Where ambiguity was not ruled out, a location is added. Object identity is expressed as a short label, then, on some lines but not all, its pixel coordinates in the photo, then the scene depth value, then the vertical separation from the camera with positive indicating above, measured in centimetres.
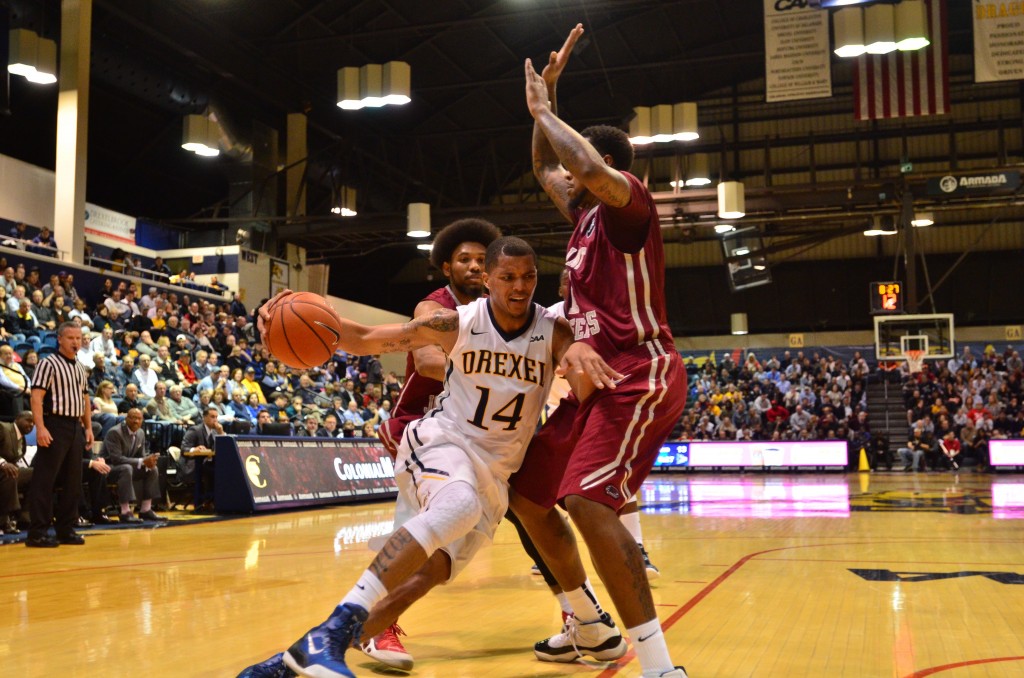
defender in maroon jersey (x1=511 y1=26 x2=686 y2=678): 312 -2
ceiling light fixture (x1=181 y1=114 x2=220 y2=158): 2092 +590
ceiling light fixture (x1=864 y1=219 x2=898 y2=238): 2456 +435
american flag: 1627 +531
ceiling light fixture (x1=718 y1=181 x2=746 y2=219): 2142 +440
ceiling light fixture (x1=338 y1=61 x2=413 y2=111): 1895 +628
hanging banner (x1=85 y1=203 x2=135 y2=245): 2202 +425
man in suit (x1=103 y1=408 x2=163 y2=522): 1036 -67
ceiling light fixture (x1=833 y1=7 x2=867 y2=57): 1463 +561
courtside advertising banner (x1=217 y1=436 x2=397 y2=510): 1170 -95
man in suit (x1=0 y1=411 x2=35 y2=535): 851 -57
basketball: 350 +25
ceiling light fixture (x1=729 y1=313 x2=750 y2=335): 3306 +250
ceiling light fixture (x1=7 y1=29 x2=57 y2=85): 1644 +609
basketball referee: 786 -26
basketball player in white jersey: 348 +5
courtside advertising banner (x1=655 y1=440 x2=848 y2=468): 2447 -154
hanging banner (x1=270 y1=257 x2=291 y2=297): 2592 +346
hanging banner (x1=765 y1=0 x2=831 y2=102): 1628 +586
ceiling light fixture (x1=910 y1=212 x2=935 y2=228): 2356 +430
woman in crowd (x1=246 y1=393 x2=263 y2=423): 1568 -7
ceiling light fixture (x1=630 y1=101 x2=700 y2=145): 2067 +592
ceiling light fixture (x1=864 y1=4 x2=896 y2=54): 1455 +560
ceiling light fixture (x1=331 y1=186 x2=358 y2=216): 2544 +532
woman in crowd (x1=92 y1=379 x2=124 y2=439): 1120 -7
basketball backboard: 2045 +128
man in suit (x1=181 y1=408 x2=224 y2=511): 1176 -53
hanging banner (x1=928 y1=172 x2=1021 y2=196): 2098 +464
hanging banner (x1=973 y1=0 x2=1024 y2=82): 1542 +569
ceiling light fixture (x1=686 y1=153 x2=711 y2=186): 2459 +583
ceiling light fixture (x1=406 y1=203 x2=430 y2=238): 2358 +445
